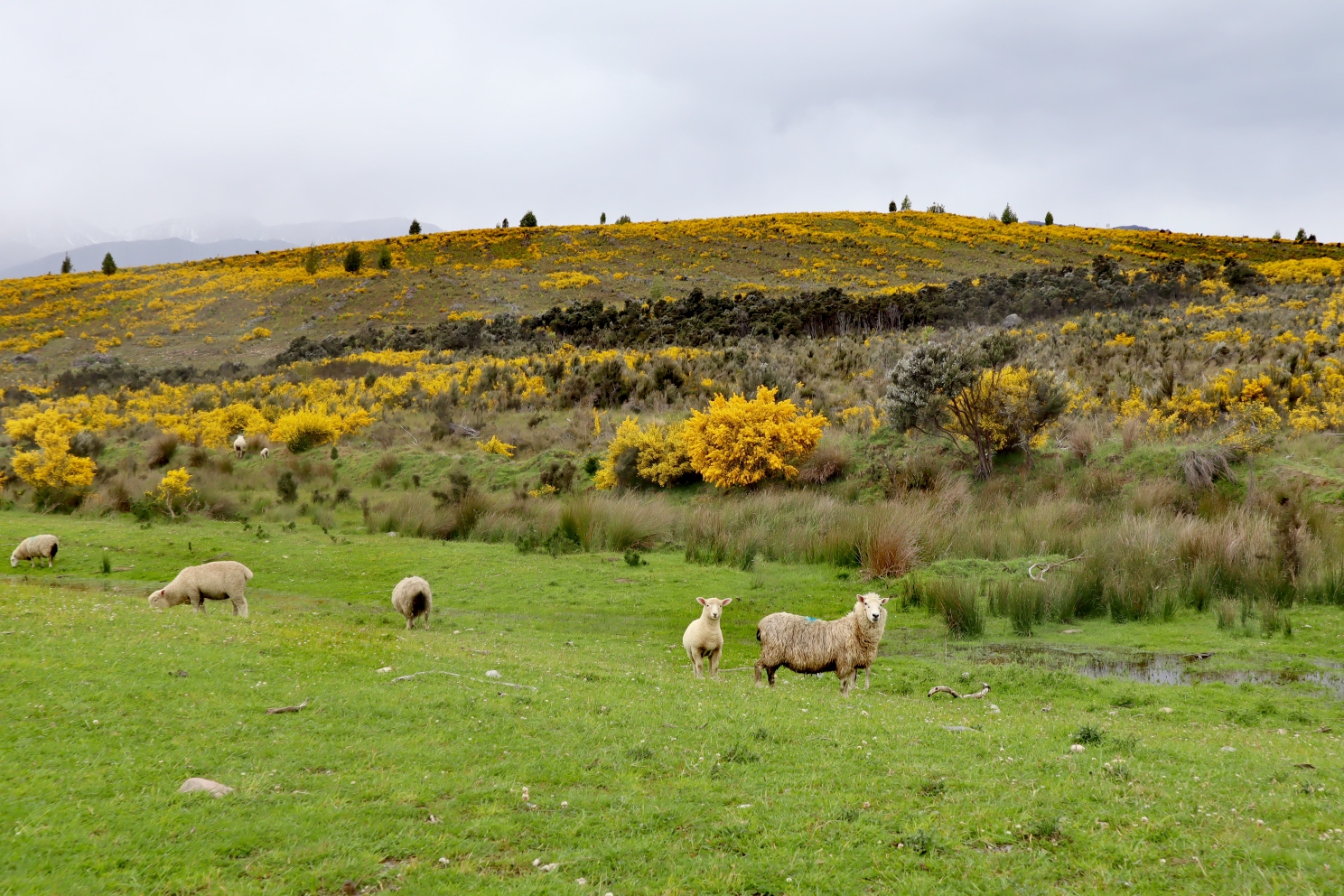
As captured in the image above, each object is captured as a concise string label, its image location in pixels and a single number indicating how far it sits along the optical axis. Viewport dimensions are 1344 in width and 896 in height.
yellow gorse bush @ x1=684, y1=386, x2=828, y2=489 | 23.02
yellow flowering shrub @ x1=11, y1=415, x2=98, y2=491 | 25.78
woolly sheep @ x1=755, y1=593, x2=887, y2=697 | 9.66
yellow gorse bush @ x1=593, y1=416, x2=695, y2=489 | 24.50
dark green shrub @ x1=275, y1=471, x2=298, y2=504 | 25.98
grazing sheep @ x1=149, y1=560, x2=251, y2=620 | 12.65
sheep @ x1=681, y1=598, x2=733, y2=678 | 10.10
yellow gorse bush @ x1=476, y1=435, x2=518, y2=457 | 28.56
